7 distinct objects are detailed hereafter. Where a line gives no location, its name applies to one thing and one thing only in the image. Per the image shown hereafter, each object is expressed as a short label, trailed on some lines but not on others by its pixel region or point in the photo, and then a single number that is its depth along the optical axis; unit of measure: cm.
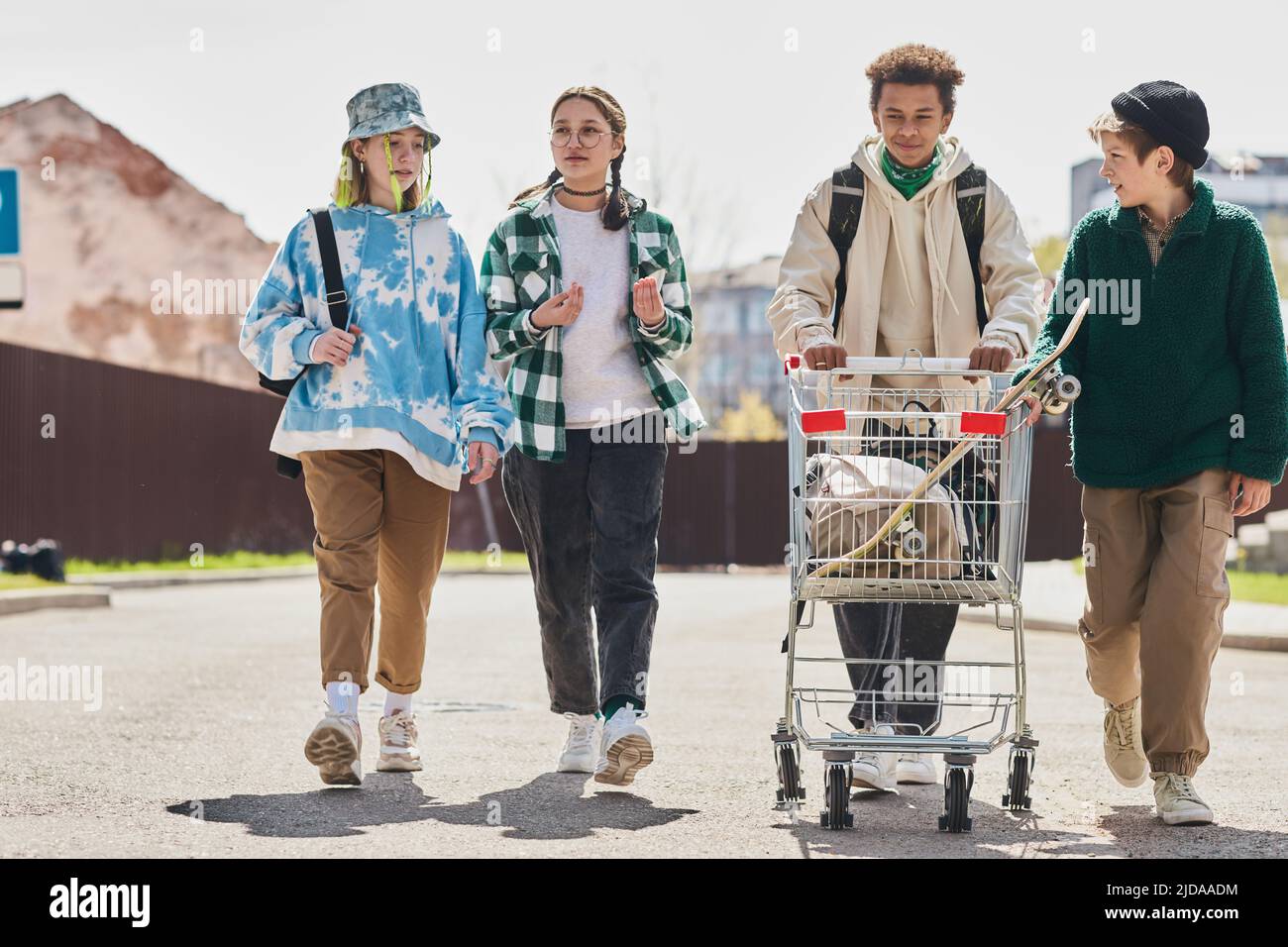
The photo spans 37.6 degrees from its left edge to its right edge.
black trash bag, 2012
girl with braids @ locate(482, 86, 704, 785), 639
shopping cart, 541
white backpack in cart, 550
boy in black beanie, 573
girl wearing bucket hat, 628
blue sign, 1497
